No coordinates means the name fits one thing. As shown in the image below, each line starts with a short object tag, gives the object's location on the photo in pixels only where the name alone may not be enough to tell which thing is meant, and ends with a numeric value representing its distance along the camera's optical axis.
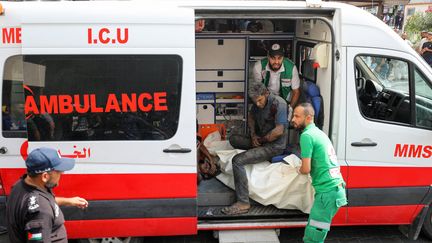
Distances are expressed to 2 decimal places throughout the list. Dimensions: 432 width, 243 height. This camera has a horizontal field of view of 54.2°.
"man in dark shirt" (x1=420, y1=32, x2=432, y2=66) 11.11
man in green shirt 3.60
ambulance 3.52
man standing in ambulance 5.19
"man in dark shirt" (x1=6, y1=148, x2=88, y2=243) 2.45
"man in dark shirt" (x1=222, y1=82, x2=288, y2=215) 4.35
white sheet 4.22
